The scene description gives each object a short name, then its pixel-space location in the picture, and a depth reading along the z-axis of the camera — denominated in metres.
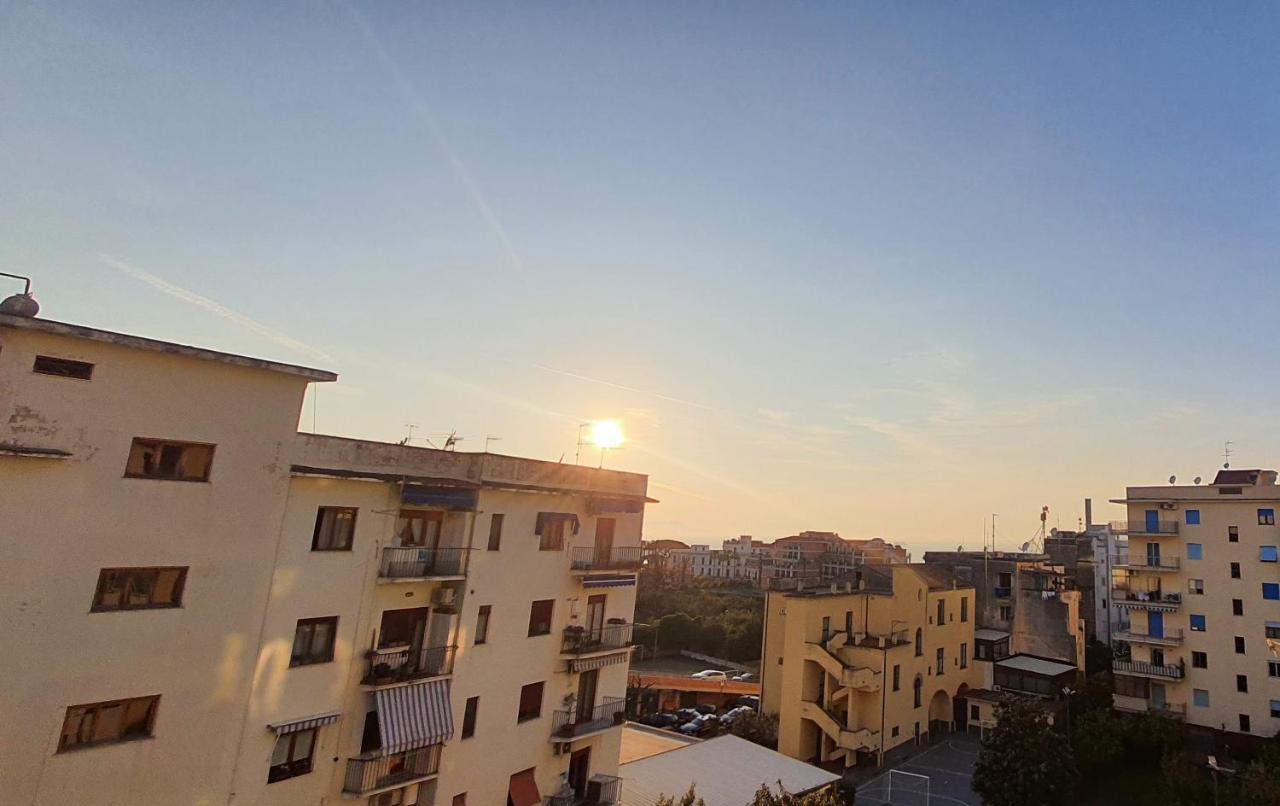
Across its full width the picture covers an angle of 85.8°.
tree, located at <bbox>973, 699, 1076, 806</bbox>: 29.03
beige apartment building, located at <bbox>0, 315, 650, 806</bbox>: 14.30
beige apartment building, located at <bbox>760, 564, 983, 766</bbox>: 37.69
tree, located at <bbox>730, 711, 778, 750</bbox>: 38.97
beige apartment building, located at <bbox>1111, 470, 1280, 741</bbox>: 36.62
